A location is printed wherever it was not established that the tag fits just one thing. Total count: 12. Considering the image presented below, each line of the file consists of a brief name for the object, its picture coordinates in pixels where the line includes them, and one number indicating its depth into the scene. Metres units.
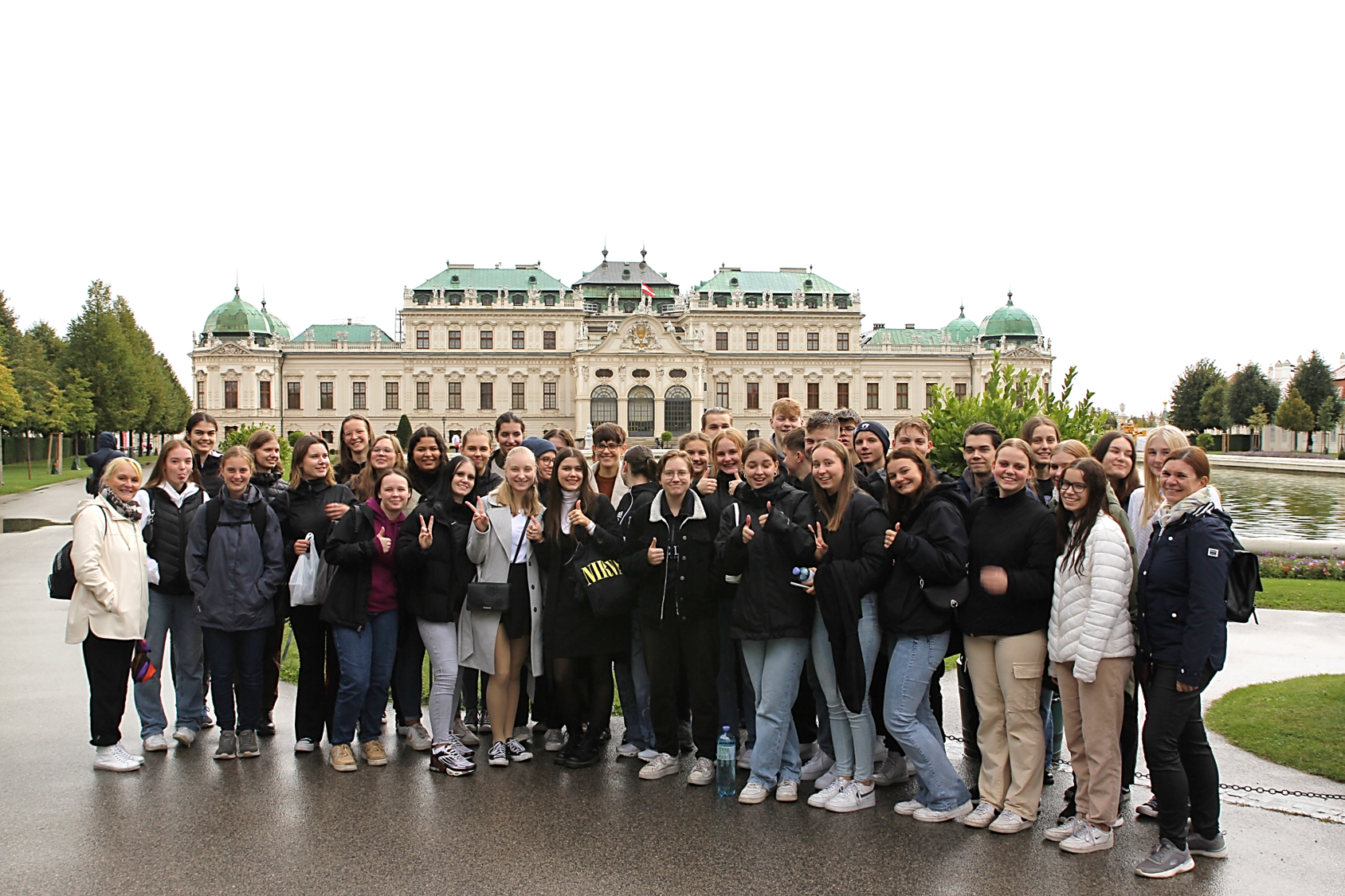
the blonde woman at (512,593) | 6.70
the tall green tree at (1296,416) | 68.25
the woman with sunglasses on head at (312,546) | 6.86
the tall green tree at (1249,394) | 73.06
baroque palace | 65.81
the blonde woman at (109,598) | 6.47
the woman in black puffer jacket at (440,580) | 6.66
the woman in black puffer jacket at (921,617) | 5.67
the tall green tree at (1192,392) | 81.12
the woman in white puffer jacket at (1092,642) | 5.30
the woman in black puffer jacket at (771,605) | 5.98
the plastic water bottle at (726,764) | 5.94
